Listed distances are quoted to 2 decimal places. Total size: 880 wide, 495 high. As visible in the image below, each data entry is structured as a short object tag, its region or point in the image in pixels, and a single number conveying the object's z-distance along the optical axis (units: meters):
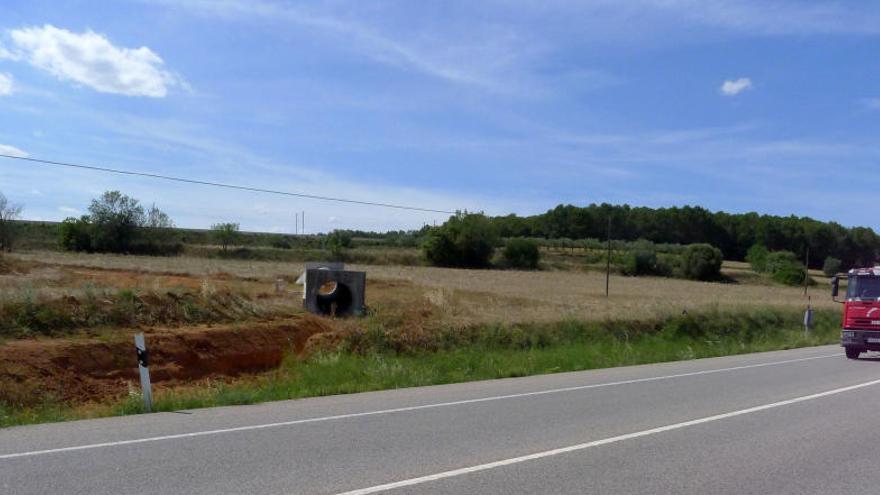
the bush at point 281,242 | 91.27
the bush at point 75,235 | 88.12
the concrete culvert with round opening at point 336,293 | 26.70
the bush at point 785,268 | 82.31
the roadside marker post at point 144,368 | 11.09
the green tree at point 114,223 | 90.00
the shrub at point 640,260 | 89.81
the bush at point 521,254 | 91.75
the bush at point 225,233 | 104.28
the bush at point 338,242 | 79.52
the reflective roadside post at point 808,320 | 33.59
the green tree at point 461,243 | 90.56
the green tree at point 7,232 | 71.44
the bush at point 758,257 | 90.44
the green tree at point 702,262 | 87.75
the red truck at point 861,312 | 21.84
